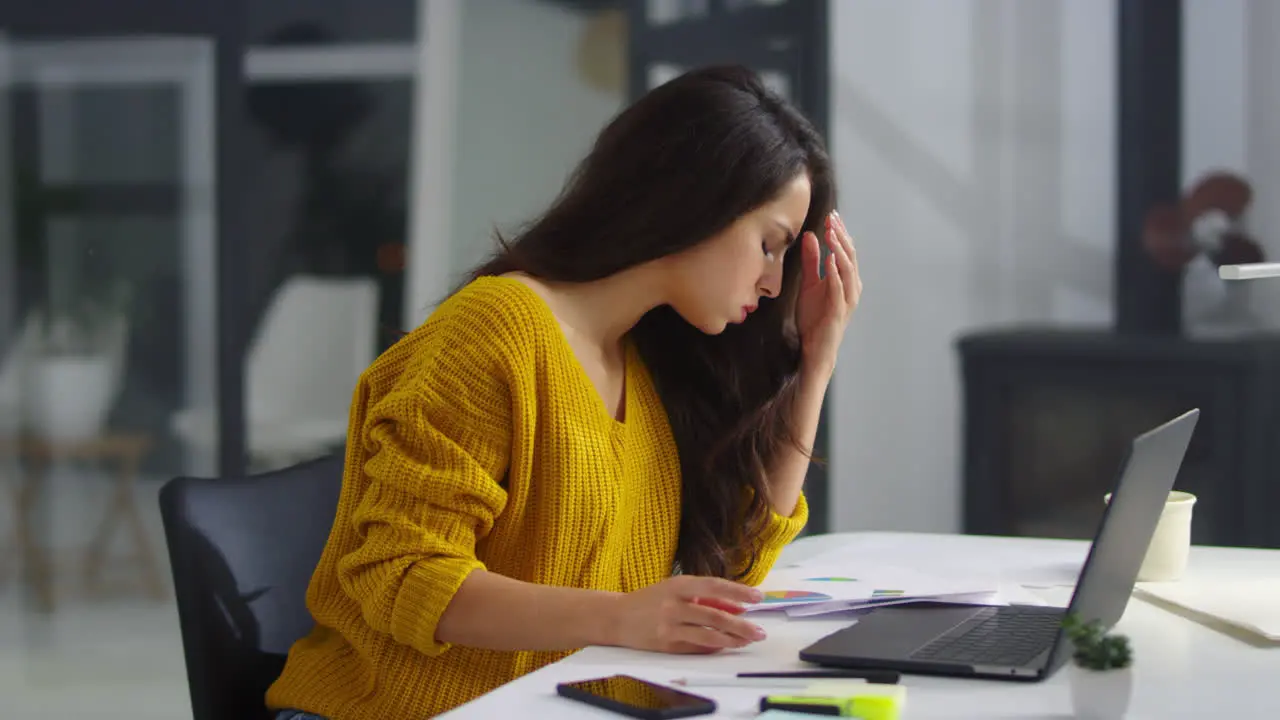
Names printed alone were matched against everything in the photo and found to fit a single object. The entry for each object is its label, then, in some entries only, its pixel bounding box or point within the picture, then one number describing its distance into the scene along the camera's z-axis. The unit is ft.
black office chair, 11.31
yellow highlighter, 9.50
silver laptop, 9.91
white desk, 9.67
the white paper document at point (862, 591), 11.01
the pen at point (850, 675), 9.91
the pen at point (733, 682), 9.87
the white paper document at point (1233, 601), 10.74
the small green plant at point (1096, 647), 9.29
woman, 10.67
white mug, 11.58
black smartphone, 9.57
